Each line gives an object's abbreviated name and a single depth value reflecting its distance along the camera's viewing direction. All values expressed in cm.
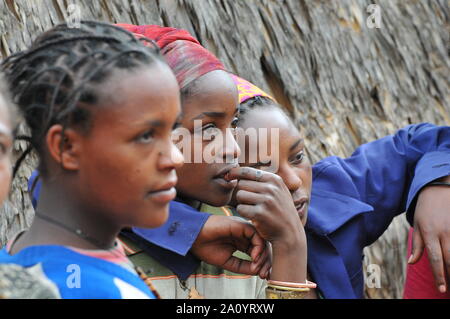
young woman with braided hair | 230
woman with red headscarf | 259
